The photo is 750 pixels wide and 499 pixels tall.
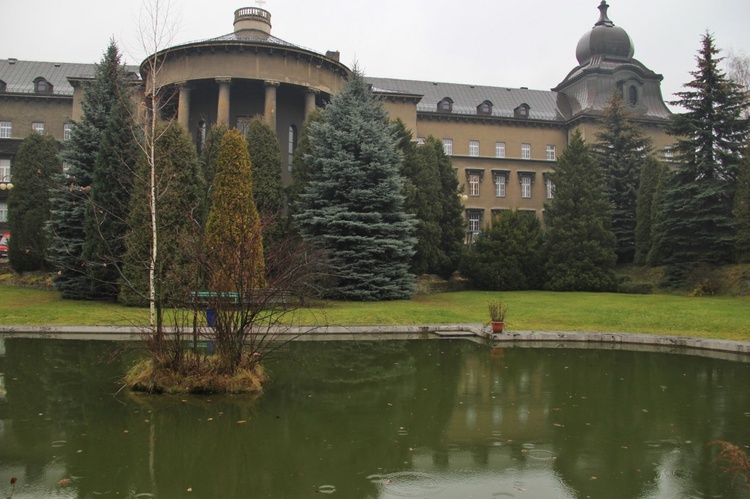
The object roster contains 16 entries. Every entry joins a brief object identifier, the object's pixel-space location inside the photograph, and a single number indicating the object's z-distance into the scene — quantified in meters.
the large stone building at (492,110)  44.19
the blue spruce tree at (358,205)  23.08
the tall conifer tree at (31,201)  26.11
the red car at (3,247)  31.55
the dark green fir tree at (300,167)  25.71
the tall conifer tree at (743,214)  26.09
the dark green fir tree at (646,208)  32.81
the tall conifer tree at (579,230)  28.78
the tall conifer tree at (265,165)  25.17
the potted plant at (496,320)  14.84
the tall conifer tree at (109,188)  20.50
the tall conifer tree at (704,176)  27.95
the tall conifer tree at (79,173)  22.09
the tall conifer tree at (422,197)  26.39
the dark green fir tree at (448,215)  29.09
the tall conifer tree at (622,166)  35.38
